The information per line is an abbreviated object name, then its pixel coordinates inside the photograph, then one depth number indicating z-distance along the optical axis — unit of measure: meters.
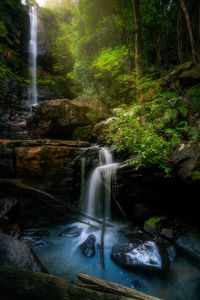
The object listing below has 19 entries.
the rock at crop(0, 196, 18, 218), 4.04
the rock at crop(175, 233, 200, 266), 3.15
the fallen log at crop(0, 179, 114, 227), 4.64
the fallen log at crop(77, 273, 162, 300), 1.57
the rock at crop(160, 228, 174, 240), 3.67
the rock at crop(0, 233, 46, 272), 2.15
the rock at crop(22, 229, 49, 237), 4.14
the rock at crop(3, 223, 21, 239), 3.76
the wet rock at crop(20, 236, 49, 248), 3.76
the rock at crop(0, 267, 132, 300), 1.26
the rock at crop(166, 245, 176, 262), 3.26
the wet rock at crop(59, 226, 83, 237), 4.31
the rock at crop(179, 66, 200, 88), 5.68
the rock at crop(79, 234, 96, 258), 3.50
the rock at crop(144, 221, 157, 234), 3.96
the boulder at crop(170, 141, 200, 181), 3.51
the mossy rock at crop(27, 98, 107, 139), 7.36
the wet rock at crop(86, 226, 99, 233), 4.44
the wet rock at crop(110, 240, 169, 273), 2.93
